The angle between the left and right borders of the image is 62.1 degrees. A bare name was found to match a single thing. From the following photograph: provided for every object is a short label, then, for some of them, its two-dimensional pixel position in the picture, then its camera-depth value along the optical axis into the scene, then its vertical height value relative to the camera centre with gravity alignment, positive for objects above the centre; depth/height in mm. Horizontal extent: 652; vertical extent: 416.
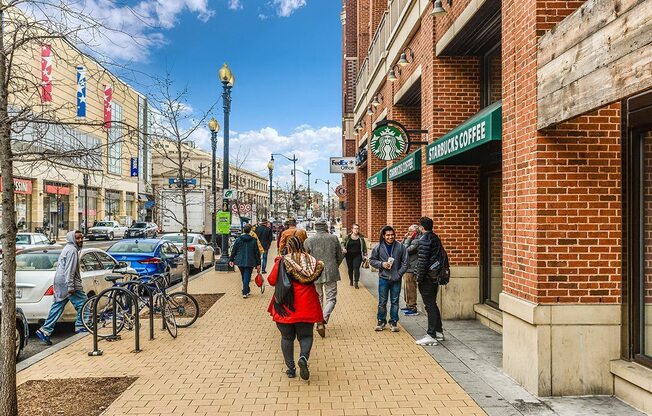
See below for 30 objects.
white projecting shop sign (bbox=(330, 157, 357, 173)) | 24078 +2136
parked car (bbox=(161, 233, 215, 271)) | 18850 -1400
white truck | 28588 -121
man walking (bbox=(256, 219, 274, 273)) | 17641 -782
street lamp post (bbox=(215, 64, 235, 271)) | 16875 +2615
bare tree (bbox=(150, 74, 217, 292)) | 11622 +1736
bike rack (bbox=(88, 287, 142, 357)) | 7559 -1627
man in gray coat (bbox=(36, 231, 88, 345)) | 8461 -1125
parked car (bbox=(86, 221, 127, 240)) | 44656 -1572
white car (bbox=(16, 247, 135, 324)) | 8992 -1156
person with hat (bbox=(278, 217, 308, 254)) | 10546 -409
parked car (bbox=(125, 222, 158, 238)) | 45562 -1569
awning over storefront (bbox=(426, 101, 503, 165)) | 7027 +1024
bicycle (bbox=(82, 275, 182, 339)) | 8617 -1632
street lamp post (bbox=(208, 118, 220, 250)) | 19969 +2764
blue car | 13586 -1132
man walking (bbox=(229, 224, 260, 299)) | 12789 -1046
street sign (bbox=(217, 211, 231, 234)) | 20281 -341
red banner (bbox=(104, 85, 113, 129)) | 49162 +9344
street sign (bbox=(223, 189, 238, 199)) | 20297 +682
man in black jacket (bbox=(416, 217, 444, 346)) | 8125 -925
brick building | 4801 +199
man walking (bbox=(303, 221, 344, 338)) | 9312 -778
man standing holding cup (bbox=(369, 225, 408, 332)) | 8914 -933
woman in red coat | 6293 -1055
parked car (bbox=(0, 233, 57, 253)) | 23553 -1225
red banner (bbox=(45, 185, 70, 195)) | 48531 +2112
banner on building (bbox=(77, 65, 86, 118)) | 42153 +9295
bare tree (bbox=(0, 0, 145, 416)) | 4832 +667
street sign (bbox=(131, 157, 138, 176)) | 67419 +5581
